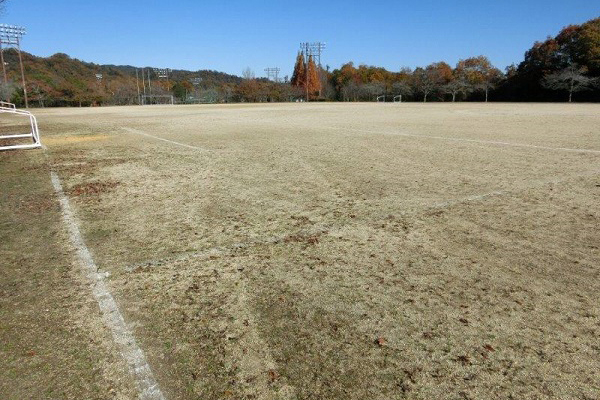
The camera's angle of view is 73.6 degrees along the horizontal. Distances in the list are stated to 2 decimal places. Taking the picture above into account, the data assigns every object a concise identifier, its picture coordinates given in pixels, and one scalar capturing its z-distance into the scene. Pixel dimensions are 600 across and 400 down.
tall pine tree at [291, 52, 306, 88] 104.75
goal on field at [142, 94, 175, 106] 75.56
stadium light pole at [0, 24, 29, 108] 48.75
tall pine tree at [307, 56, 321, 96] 96.25
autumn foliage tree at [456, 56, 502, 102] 65.31
